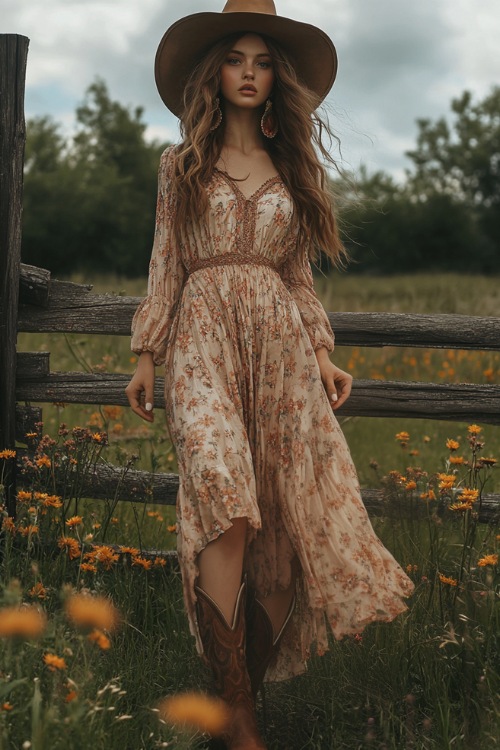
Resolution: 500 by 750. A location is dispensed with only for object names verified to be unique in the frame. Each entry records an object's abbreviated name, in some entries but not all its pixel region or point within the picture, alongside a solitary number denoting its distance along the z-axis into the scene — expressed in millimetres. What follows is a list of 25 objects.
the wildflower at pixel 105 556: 2766
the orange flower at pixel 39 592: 2610
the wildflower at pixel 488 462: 3138
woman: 2891
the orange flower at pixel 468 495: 3027
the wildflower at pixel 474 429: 3199
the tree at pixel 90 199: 28500
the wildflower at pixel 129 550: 3363
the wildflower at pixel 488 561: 2898
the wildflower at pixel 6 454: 3428
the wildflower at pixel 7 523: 2596
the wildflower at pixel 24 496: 3148
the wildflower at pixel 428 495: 3453
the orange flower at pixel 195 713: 1783
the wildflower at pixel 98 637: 1831
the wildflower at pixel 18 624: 1706
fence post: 3742
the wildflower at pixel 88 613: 1783
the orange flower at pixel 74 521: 3057
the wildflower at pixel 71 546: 3066
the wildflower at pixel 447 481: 3117
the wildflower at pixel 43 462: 3366
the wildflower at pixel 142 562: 3361
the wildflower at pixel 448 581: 3028
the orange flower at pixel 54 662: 1838
